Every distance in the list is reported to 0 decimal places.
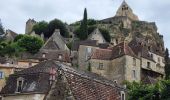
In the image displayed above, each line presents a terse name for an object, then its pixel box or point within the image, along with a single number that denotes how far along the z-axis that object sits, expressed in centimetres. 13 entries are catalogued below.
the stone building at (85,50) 6963
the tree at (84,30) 8773
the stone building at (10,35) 9003
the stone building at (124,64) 6263
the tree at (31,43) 7746
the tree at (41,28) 9581
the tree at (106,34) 9252
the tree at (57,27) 9486
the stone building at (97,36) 8856
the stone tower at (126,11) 11393
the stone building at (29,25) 10523
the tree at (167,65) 7190
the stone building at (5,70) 5401
